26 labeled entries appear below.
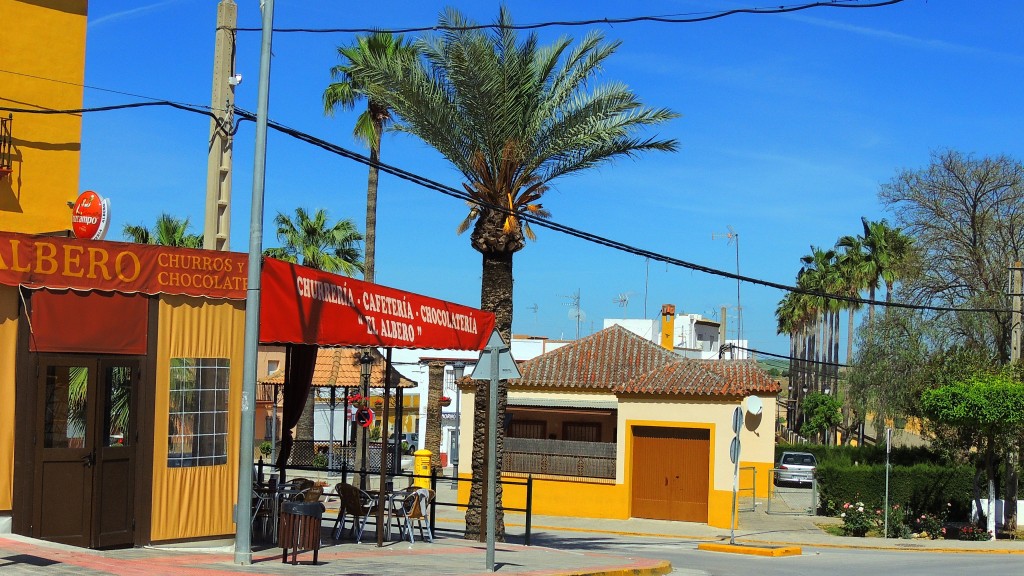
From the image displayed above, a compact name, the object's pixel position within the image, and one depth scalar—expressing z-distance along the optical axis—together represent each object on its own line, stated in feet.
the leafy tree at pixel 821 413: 243.40
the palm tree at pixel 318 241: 150.82
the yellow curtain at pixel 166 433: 47.09
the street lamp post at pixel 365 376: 109.41
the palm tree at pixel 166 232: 132.36
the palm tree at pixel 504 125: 67.15
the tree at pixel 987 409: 93.86
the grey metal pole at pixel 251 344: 44.55
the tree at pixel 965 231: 133.90
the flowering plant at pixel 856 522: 96.22
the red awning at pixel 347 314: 48.19
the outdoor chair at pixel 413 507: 59.98
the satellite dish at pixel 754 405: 122.18
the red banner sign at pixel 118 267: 42.52
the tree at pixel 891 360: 141.38
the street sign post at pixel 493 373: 48.60
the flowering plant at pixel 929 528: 97.81
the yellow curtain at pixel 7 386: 43.34
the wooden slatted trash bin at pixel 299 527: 45.60
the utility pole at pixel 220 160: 50.80
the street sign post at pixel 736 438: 80.33
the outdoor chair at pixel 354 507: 57.62
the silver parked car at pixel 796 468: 156.04
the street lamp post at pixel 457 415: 129.93
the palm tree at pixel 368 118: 122.11
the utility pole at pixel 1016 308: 104.17
